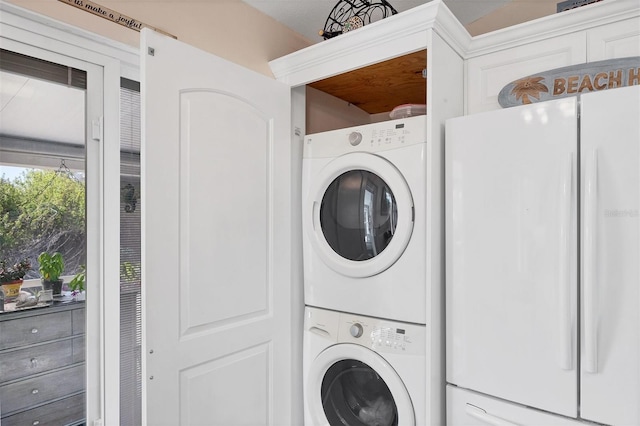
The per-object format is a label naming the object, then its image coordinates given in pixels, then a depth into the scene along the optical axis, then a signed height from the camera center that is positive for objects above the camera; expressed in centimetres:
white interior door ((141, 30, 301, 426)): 132 -12
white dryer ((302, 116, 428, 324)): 155 -4
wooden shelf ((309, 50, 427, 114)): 175 +67
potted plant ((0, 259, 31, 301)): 131 -22
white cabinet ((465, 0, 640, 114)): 139 +65
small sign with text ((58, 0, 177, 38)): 134 +71
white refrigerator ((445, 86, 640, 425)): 118 -18
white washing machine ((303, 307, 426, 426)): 154 -70
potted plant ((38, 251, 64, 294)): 140 -22
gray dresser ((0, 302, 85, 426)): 133 -56
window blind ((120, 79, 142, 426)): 156 -19
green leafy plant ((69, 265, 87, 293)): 147 -27
